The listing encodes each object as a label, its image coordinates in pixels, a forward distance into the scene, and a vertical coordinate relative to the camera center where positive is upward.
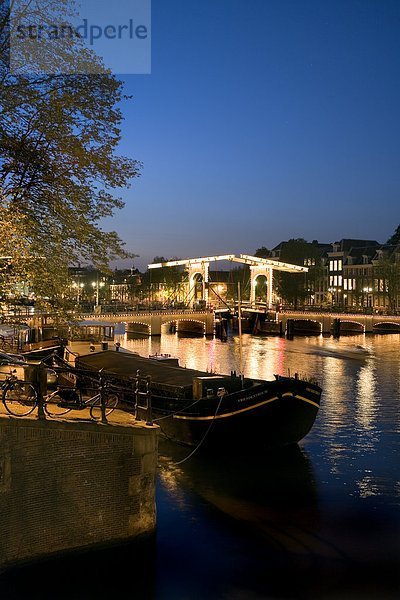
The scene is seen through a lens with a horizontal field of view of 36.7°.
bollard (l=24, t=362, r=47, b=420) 11.63 -1.57
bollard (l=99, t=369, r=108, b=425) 12.48 -2.00
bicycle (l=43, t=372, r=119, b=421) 13.00 -2.25
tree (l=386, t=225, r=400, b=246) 111.25 +12.31
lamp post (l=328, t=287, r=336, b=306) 122.60 +2.52
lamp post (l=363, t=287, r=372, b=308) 113.12 +2.31
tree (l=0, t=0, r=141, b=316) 13.52 +3.26
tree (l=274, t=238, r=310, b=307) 120.69 +5.56
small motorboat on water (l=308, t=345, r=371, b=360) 58.78 -4.95
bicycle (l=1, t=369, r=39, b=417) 12.16 -2.11
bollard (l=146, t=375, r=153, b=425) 13.80 -2.31
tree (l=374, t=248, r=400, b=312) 98.25 +4.91
